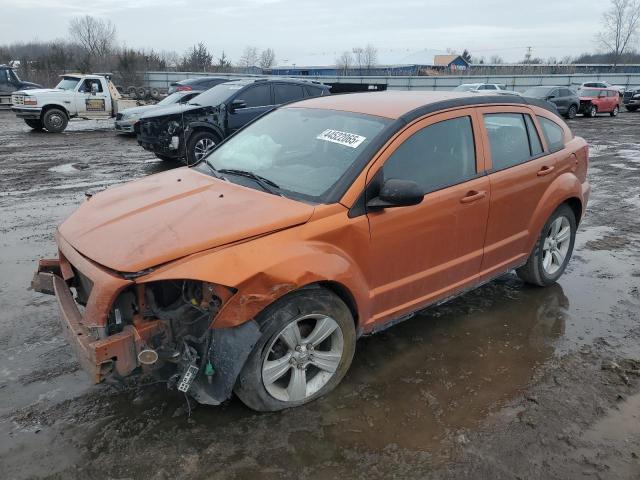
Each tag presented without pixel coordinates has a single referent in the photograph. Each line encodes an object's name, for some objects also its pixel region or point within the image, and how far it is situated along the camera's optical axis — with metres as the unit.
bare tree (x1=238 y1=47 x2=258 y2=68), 85.31
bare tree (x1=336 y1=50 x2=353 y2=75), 88.84
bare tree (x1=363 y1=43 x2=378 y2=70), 96.36
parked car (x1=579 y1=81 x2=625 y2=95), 28.17
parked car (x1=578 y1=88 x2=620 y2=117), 26.86
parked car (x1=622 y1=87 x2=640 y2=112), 30.42
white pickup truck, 17.17
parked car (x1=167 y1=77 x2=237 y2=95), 18.89
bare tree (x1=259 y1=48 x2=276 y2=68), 87.12
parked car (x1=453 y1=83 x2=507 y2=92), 25.09
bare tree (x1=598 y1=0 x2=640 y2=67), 59.75
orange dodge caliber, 2.73
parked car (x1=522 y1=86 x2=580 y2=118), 25.00
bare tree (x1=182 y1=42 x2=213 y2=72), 52.32
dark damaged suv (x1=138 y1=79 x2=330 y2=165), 10.91
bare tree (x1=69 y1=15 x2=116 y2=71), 60.79
